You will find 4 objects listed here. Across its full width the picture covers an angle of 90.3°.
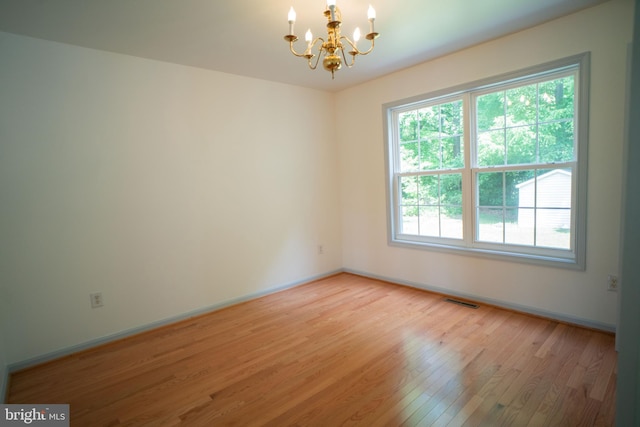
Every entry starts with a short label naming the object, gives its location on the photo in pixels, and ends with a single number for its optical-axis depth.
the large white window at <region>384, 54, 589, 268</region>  2.68
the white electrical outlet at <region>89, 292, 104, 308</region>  2.72
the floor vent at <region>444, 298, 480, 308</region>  3.21
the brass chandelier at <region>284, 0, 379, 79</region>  1.71
